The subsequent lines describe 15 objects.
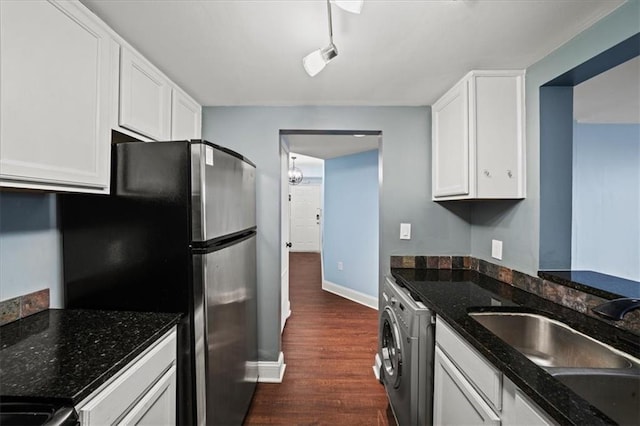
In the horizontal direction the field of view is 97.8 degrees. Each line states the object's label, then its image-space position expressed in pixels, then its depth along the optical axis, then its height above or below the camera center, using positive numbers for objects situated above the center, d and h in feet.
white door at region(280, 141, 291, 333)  9.48 -0.53
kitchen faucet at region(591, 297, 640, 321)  2.86 -0.95
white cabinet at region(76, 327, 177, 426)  2.53 -1.91
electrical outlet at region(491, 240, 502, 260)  6.32 -0.78
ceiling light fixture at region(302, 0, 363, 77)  3.89 +2.27
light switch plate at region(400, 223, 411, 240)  7.60 -0.45
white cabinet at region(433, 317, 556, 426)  2.77 -2.11
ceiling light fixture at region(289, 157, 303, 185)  17.99 +2.45
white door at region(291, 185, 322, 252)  28.76 -0.56
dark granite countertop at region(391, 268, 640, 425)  2.32 -1.51
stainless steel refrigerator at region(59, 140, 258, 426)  4.09 -0.53
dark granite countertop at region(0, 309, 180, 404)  2.40 -1.50
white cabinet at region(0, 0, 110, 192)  2.84 +1.34
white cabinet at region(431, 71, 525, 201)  5.57 +1.62
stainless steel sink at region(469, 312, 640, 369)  3.43 -1.78
